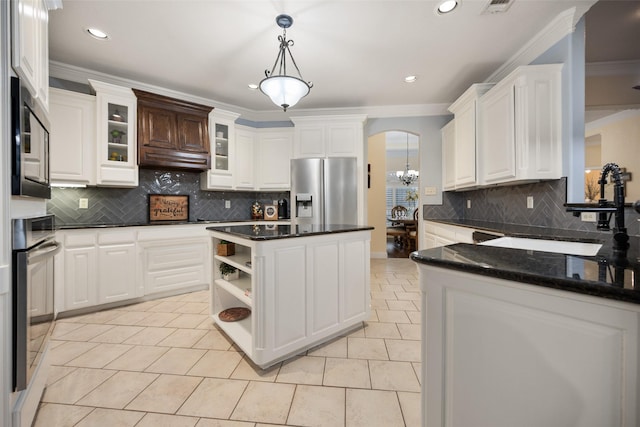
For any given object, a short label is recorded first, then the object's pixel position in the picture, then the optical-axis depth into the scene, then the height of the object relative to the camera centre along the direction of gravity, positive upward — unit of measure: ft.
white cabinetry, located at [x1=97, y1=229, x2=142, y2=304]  8.80 -1.88
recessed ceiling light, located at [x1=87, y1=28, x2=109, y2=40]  7.66 +5.36
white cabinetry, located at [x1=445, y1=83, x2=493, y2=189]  9.65 +2.96
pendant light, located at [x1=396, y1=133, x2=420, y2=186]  24.74 +3.47
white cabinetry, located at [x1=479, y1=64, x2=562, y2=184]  7.28 +2.57
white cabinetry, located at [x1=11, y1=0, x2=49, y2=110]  3.46 +2.61
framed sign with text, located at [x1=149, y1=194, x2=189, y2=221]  11.42 +0.22
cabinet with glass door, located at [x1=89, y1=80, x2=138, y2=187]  9.36 +2.89
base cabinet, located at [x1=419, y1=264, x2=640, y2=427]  1.83 -1.20
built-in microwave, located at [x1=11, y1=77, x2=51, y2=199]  3.43 +1.01
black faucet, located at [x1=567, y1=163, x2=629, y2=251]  3.47 +0.02
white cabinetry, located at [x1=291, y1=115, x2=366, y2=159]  12.82 +3.78
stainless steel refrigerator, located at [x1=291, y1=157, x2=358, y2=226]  12.61 +1.01
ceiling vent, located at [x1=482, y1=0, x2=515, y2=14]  6.61 +5.31
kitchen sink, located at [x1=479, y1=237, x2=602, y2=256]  4.33 -0.61
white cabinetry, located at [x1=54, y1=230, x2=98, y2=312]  8.13 -1.89
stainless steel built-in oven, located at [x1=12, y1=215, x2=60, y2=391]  3.44 -1.18
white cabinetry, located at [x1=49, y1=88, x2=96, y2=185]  8.58 +2.57
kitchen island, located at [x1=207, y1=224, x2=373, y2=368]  5.51 -1.85
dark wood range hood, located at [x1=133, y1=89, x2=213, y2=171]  10.25 +3.31
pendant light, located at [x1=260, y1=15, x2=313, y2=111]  6.48 +3.19
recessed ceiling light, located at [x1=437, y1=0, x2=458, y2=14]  6.55 +5.27
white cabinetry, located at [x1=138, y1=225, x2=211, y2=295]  9.71 -1.81
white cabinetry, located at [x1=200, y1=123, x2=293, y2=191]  13.43 +2.86
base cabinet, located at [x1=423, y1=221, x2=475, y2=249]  9.20 -0.91
